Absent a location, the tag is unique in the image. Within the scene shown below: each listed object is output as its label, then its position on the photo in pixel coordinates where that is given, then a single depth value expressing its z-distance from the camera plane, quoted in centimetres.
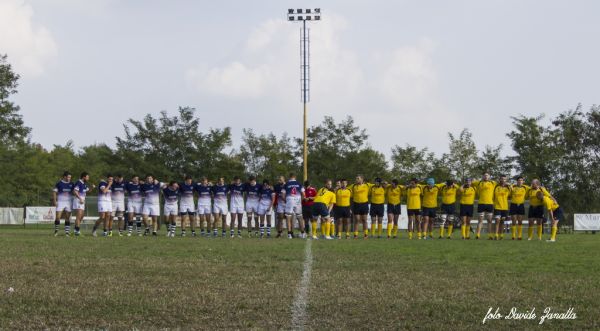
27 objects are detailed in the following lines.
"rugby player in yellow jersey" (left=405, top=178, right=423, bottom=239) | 2648
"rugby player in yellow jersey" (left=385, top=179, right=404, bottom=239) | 2672
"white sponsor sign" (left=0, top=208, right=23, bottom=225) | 4778
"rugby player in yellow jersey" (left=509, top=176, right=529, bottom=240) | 2598
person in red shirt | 2553
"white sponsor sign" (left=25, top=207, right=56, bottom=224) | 4588
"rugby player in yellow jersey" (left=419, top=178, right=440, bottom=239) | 2639
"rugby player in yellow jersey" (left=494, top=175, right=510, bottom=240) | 2611
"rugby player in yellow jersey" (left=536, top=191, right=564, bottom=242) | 2425
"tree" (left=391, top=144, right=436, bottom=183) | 5740
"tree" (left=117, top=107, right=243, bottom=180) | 5181
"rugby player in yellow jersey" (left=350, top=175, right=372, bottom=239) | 2641
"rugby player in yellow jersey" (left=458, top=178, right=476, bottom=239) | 2642
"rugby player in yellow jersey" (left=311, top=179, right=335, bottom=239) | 2444
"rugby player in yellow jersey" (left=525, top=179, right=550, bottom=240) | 2495
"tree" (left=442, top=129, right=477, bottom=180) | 5534
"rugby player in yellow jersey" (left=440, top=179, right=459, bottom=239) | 2656
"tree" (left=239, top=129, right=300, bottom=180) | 5597
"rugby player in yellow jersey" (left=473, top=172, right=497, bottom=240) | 2626
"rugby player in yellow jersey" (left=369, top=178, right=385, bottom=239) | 2669
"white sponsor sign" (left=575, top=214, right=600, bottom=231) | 4178
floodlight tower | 4569
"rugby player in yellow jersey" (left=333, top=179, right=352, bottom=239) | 2600
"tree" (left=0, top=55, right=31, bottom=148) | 5838
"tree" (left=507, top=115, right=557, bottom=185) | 5106
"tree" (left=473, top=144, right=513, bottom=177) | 5334
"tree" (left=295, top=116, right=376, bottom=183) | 5247
